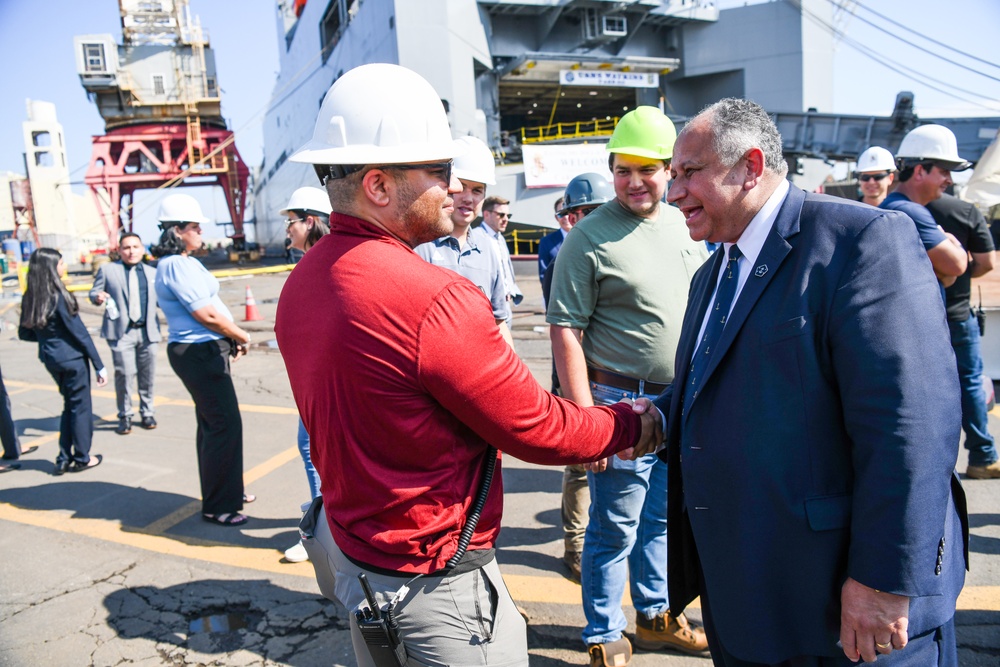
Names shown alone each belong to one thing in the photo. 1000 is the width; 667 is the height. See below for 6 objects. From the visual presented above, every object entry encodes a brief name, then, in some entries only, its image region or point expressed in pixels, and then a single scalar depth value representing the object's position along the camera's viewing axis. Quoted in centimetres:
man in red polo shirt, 142
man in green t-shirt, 261
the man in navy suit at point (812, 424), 139
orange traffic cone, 1377
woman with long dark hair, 536
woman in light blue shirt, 418
